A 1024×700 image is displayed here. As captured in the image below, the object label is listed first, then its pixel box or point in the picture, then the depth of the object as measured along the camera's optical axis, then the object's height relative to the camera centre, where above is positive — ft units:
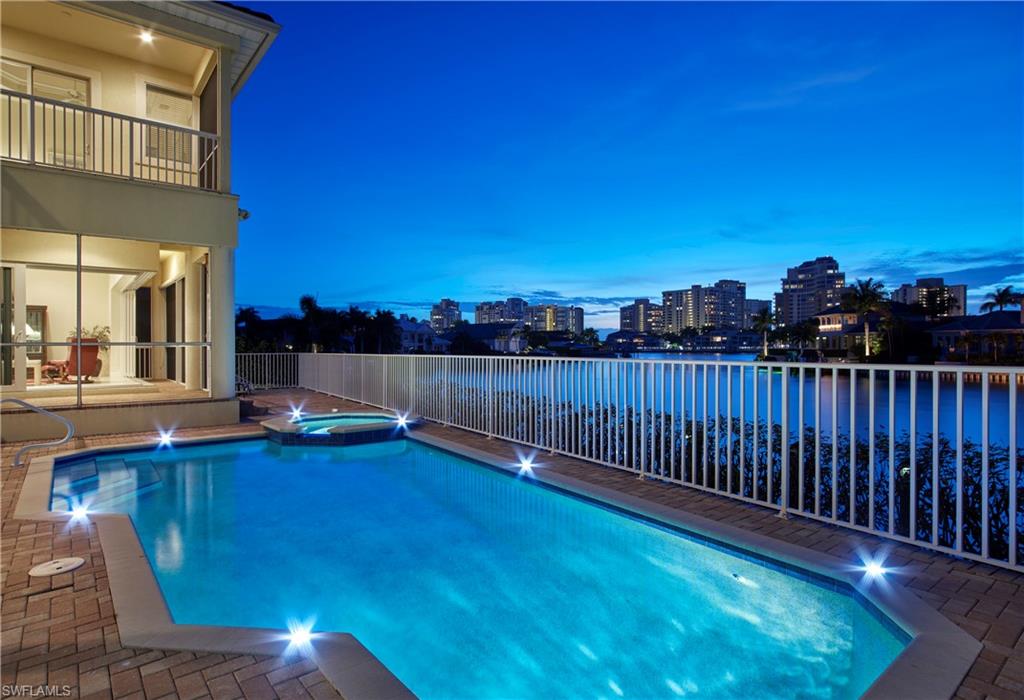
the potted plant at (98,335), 38.60 +1.32
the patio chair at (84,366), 34.55 -0.83
